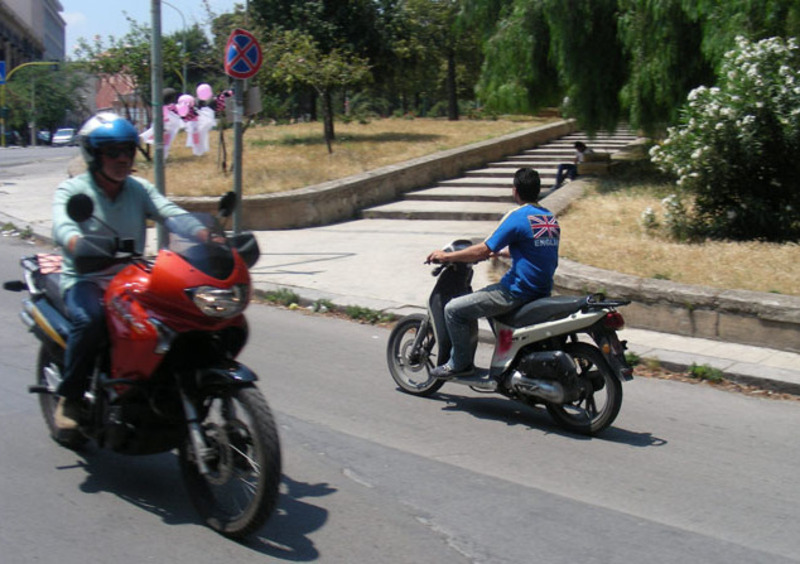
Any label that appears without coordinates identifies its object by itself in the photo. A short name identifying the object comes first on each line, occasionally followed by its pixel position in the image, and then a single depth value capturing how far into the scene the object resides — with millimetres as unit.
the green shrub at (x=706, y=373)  7102
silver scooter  5605
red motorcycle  3832
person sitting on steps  16744
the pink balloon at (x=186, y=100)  16312
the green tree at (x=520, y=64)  16578
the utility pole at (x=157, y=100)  11664
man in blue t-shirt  5918
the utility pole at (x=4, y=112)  60281
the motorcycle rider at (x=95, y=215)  4273
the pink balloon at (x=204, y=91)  16172
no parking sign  11133
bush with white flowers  10367
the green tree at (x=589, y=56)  15508
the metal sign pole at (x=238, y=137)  11312
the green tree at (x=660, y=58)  13867
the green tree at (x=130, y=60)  19688
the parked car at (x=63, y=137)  59125
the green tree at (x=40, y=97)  68750
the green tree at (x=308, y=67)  18172
